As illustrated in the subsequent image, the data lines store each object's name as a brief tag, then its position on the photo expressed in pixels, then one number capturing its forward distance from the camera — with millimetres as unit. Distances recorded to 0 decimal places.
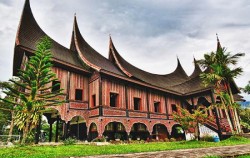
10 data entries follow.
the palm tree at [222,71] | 13540
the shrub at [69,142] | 9926
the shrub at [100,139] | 11387
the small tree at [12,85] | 19073
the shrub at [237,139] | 11700
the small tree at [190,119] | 10695
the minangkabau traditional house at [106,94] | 11938
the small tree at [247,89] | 21706
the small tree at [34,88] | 6698
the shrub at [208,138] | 13736
